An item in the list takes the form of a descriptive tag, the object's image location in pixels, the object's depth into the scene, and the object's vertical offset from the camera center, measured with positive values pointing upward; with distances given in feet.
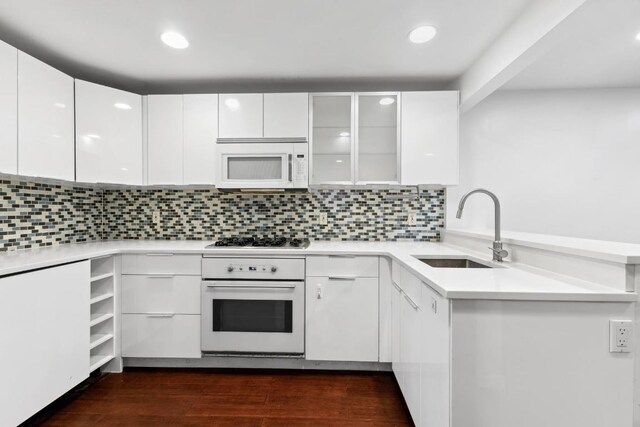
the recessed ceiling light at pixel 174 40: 6.42 +3.62
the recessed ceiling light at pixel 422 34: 6.21 +3.64
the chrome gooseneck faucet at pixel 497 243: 5.73 -0.57
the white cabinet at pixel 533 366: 3.49 -1.75
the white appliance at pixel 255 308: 7.43 -2.33
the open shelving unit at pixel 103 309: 7.26 -2.35
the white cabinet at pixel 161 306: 7.56 -2.33
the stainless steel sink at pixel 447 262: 6.98 -1.14
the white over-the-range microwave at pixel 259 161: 8.24 +1.32
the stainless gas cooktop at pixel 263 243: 7.88 -0.85
